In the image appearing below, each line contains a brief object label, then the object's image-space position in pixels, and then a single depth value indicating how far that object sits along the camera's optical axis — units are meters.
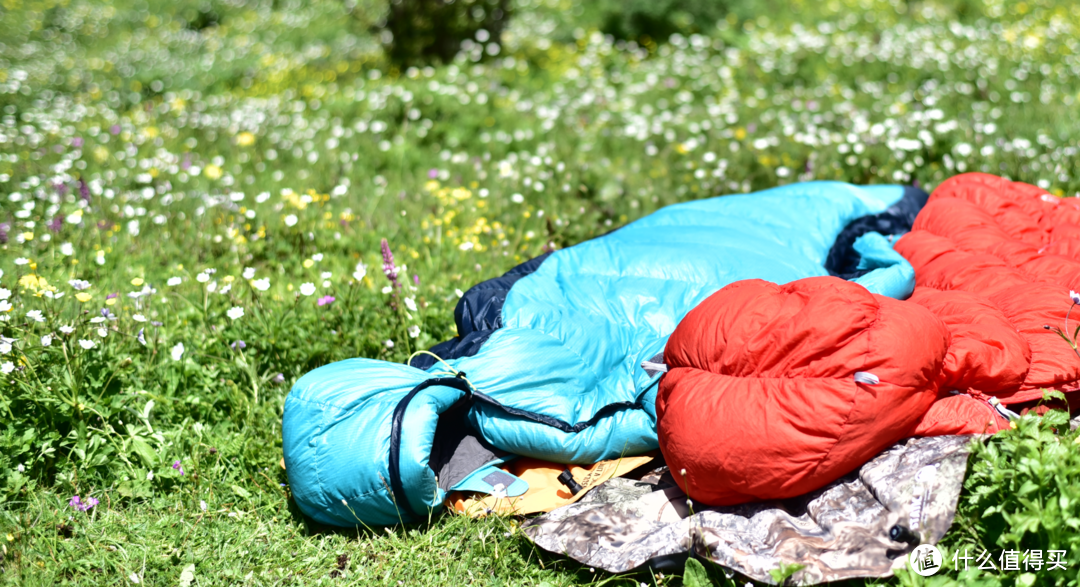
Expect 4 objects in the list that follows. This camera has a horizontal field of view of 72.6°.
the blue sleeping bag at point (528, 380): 2.29
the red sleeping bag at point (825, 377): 1.98
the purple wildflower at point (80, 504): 2.46
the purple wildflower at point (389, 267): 3.03
